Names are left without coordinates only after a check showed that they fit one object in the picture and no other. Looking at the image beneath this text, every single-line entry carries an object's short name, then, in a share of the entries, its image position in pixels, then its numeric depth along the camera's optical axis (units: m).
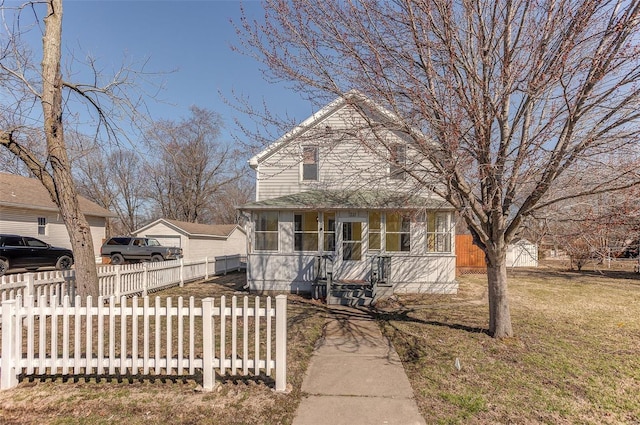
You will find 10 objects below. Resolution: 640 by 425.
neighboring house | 16.27
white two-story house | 10.25
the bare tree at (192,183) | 32.44
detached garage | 22.83
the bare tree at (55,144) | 6.36
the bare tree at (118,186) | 35.44
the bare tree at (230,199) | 40.28
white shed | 19.76
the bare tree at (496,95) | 4.45
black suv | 13.40
